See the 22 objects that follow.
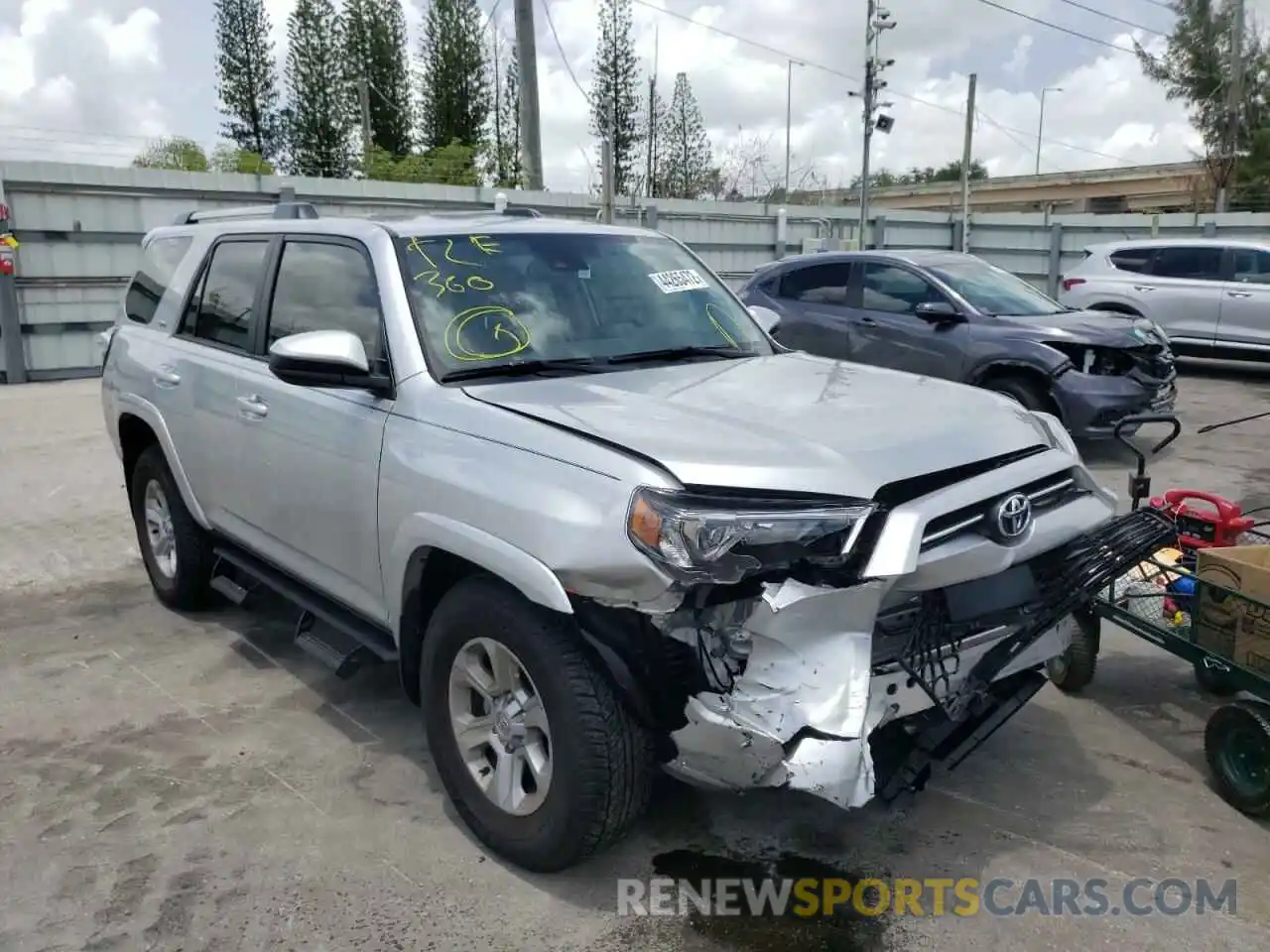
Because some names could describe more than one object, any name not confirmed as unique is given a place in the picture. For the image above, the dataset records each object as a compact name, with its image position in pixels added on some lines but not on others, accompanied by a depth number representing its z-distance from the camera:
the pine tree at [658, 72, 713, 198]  47.28
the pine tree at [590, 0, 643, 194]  40.91
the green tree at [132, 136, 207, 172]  37.94
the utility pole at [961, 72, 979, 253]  45.22
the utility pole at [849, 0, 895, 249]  20.50
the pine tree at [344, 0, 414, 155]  42.03
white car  13.62
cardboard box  3.52
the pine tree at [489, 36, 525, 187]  43.44
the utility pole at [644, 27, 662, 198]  44.84
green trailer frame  3.45
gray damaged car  8.62
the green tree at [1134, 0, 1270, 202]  42.12
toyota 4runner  2.66
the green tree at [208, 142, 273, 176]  37.96
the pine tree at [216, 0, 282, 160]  40.44
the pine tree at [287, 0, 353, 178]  41.19
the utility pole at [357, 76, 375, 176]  39.31
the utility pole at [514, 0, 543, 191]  16.25
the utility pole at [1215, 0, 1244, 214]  38.78
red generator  4.36
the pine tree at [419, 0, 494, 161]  41.09
